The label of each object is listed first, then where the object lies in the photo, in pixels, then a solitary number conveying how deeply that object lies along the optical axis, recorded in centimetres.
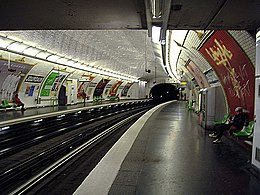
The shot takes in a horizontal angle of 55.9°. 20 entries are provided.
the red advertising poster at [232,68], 579
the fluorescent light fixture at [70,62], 1599
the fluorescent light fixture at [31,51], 1128
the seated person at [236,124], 627
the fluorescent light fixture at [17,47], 1018
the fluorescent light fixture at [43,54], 1251
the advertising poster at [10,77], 1297
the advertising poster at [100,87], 2890
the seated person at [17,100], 1526
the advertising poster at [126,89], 4021
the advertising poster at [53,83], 1832
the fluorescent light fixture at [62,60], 1486
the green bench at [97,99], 3011
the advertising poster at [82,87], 2471
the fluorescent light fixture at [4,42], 935
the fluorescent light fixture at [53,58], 1368
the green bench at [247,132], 581
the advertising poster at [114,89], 3452
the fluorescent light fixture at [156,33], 417
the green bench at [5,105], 1447
